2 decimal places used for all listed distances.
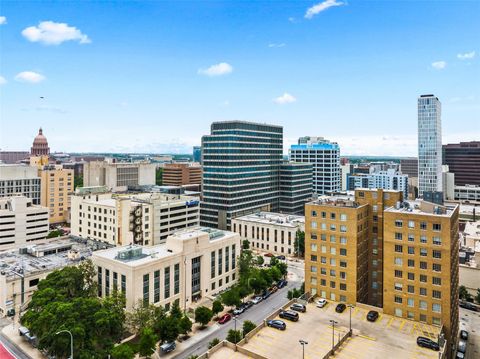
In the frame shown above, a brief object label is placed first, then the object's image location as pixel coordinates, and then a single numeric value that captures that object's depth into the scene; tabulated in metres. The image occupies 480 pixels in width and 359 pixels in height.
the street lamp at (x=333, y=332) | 47.28
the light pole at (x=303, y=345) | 43.50
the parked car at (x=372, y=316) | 57.09
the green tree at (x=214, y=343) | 58.90
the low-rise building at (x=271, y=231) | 130.88
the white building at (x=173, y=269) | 72.56
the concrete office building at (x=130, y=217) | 112.56
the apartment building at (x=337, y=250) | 65.62
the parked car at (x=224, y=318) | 76.62
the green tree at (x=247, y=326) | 63.50
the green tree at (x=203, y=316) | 71.81
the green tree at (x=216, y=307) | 76.81
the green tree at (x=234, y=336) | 58.53
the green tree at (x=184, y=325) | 66.49
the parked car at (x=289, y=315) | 55.31
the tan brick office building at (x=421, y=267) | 57.66
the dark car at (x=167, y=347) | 64.69
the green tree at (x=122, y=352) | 55.44
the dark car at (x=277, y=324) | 52.19
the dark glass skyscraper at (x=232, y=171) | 150.75
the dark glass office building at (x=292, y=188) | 179.88
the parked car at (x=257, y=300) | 87.84
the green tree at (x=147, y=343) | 59.19
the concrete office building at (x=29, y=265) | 78.81
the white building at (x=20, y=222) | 127.50
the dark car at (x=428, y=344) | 48.63
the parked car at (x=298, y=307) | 59.12
